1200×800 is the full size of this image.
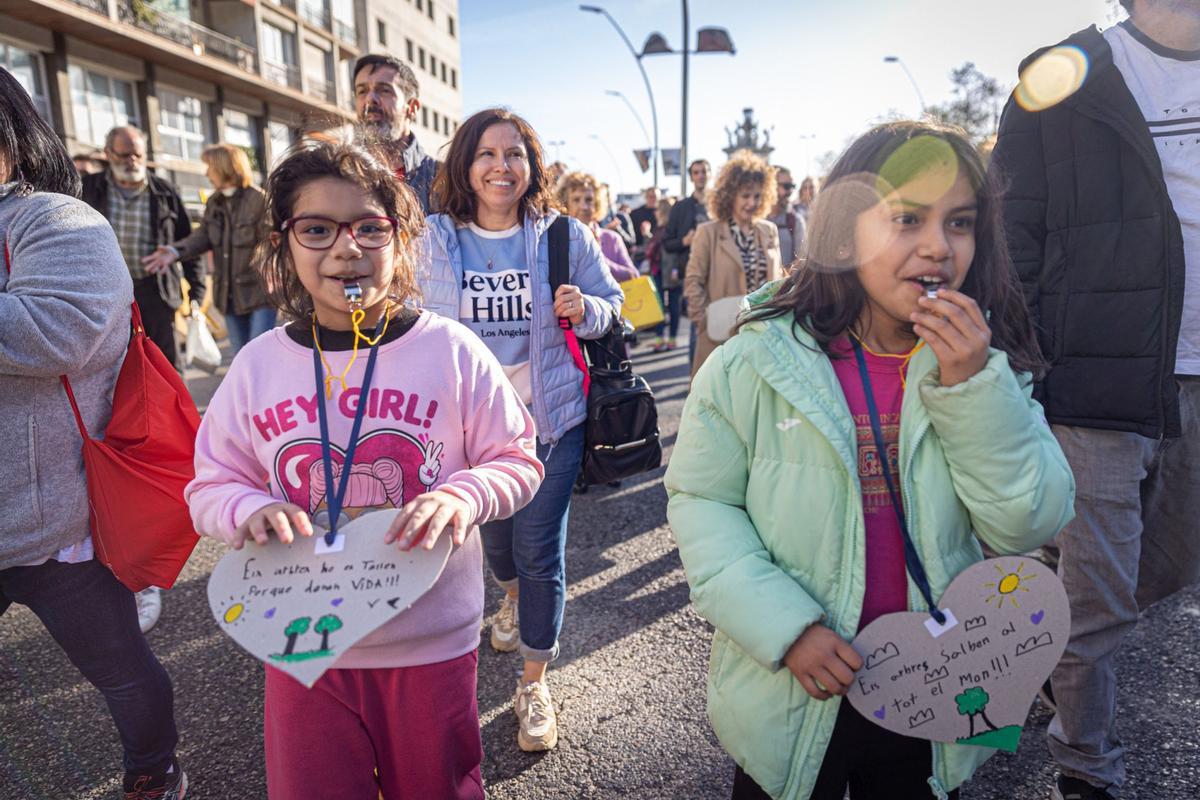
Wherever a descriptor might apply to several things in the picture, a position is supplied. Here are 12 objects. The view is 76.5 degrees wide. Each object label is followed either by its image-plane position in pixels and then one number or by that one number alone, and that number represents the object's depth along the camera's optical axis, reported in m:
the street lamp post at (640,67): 22.14
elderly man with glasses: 4.93
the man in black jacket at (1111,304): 1.95
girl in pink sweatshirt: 1.46
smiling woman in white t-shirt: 2.46
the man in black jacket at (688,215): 8.93
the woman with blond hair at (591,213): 6.18
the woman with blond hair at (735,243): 5.25
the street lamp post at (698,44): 15.03
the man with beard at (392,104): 3.27
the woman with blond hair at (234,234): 5.37
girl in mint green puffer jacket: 1.29
